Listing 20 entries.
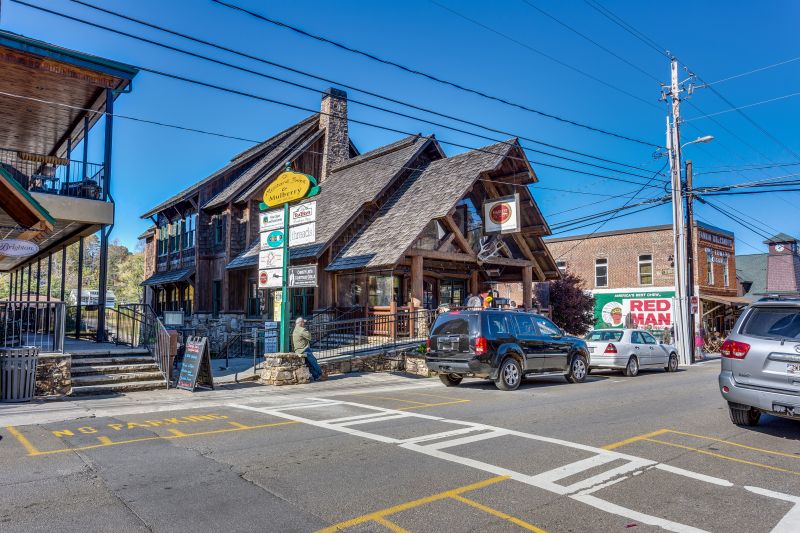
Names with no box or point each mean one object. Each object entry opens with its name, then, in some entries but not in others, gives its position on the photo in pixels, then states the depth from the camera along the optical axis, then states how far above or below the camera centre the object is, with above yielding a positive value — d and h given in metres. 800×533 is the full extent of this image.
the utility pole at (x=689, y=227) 24.50 +3.25
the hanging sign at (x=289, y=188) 14.05 +2.87
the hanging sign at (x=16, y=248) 11.81 +1.14
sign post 14.14 +2.23
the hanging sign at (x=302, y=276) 14.34 +0.66
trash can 10.39 -1.29
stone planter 13.62 -1.63
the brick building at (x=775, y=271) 39.53 +2.15
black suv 12.64 -1.07
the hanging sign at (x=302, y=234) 14.73 +1.76
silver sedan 16.81 -1.48
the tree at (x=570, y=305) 27.41 -0.19
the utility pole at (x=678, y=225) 23.81 +3.25
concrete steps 11.81 -1.52
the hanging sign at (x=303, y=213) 14.64 +2.30
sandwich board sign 12.23 -1.40
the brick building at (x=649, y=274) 33.69 +1.66
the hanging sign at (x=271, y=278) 14.57 +0.62
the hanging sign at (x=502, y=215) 21.56 +3.33
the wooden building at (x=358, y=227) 21.03 +3.13
